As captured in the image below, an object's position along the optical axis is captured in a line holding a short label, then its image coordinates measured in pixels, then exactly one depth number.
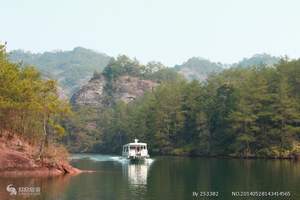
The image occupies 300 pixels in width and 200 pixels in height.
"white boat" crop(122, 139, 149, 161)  97.62
